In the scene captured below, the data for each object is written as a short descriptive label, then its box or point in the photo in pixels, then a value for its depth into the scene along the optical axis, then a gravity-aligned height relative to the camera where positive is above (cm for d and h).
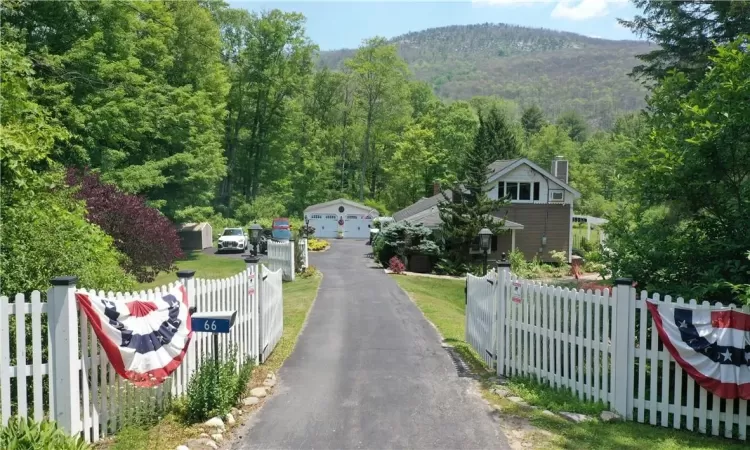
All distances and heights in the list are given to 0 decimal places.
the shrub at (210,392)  662 -225
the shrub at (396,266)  2739 -288
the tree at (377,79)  6041 +1401
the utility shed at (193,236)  3988 -213
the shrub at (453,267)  2745 -293
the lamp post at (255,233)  1820 -88
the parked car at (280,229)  3539 -149
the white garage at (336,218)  5338 -105
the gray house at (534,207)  3466 +7
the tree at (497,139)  5172 +656
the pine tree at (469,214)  2742 -31
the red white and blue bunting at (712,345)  627 -156
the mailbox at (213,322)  667 -138
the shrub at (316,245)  4062 -280
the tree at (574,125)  10412 +1573
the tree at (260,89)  5359 +1169
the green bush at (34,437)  468 -197
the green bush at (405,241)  2868 -178
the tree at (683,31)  1857 +614
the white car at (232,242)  3788 -245
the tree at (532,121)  8728 +1365
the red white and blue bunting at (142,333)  571 -138
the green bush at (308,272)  2602 -309
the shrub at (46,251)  687 -60
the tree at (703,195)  745 +20
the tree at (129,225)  1603 -56
